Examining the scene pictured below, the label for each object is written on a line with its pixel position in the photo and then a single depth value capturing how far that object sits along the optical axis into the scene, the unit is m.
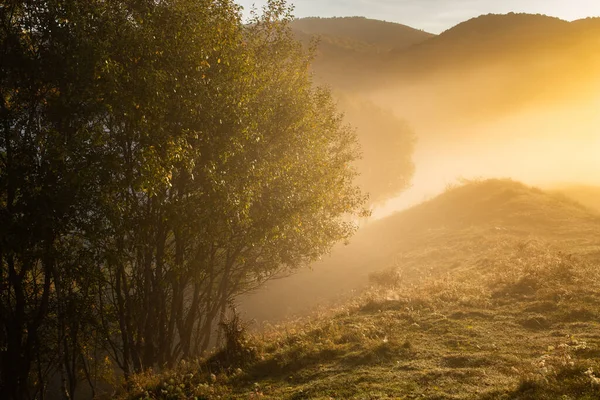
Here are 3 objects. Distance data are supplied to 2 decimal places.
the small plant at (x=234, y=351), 12.28
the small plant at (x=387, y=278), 28.62
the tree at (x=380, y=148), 65.69
